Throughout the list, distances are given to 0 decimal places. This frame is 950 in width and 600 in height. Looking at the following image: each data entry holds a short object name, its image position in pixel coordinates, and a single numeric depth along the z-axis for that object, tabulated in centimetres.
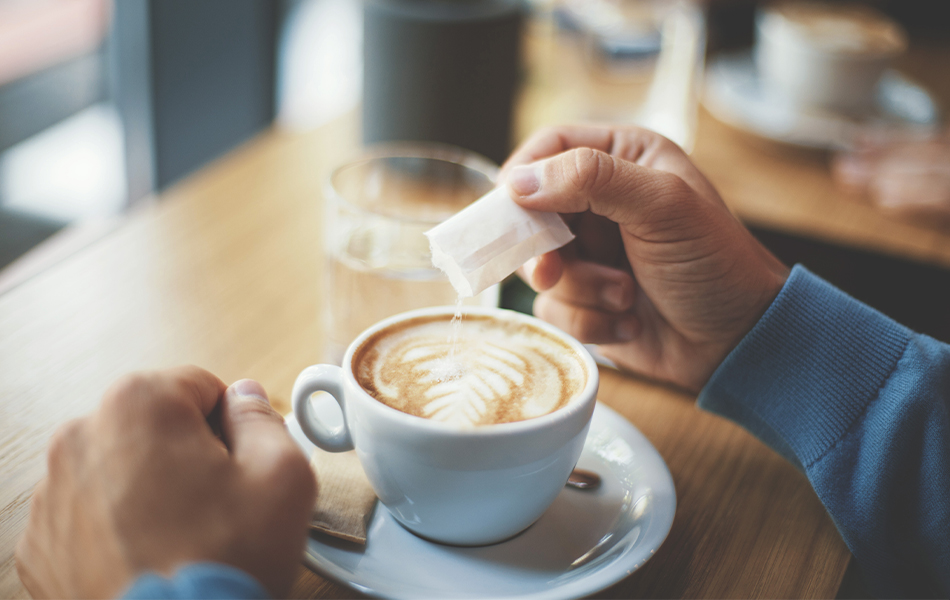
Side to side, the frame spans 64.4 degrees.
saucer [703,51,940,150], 144
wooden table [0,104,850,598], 62
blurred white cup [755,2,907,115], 140
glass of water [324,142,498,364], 80
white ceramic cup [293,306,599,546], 53
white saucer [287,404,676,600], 53
